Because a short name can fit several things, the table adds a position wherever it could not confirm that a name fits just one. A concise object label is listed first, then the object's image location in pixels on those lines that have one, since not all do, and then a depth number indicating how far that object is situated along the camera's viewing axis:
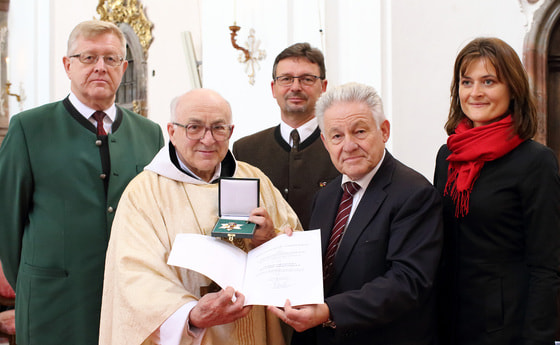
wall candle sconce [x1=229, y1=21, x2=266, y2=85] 5.80
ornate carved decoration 9.02
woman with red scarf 2.18
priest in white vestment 2.18
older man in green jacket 2.72
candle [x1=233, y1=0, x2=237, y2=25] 5.97
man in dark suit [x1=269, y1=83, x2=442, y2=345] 2.01
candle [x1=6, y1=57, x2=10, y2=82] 10.70
